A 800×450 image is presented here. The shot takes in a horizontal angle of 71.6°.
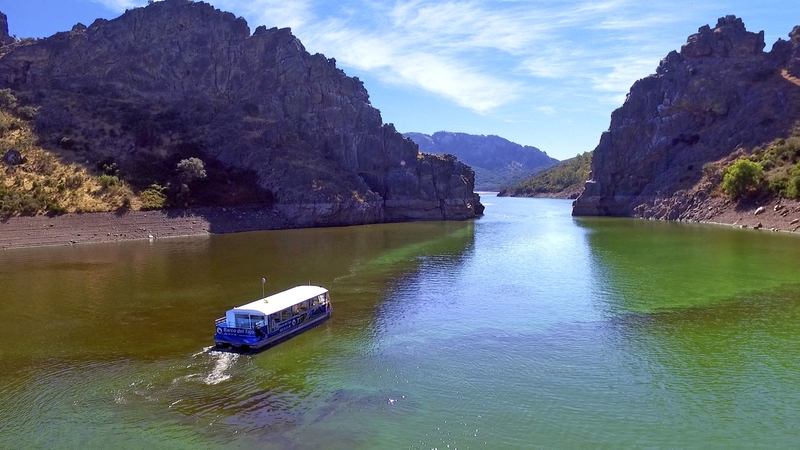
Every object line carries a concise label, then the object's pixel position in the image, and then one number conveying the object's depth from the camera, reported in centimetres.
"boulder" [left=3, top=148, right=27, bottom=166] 9200
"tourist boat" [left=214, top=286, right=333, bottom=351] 2998
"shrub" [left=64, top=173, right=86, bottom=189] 9081
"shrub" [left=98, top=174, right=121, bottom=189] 9300
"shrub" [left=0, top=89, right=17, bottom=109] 10700
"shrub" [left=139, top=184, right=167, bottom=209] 9356
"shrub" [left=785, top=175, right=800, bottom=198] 8708
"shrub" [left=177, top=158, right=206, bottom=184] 10262
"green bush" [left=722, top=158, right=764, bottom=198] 9850
